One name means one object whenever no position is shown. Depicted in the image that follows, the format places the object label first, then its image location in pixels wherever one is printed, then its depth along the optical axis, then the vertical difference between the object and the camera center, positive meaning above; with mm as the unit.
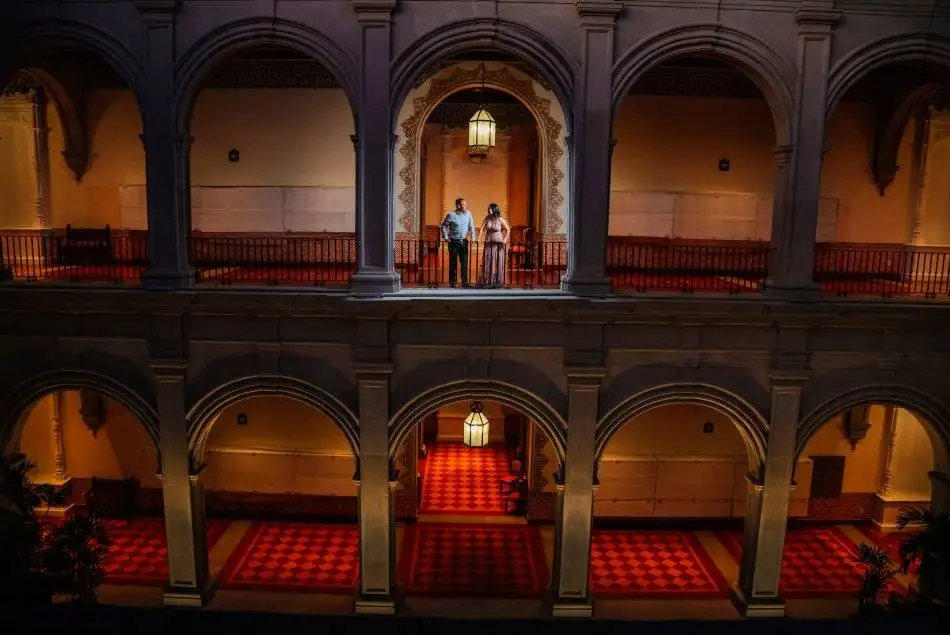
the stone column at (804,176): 10328 +789
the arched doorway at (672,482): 14281 -4842
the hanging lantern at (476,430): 14062 -3826
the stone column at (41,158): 13430 +1062
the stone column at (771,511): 10930 -4195
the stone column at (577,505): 10805 -4078
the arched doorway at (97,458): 14320 -4664
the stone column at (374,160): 10219 +889
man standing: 11172 -113
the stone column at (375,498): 10781 -4031
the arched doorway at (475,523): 12164 -5778
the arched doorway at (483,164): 13211 +1211
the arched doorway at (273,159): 13852 +1169
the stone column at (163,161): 10281 +834
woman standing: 11133 -410
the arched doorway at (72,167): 13312 +939
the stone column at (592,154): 10250 +1035
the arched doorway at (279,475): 14273 -4878
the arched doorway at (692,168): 13984 +1158
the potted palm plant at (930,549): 10297 -4334
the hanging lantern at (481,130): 11477 +1468
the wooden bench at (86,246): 13368 -505
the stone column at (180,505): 10945 -4271
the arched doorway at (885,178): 13422 +1030
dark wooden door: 14648 -4758
